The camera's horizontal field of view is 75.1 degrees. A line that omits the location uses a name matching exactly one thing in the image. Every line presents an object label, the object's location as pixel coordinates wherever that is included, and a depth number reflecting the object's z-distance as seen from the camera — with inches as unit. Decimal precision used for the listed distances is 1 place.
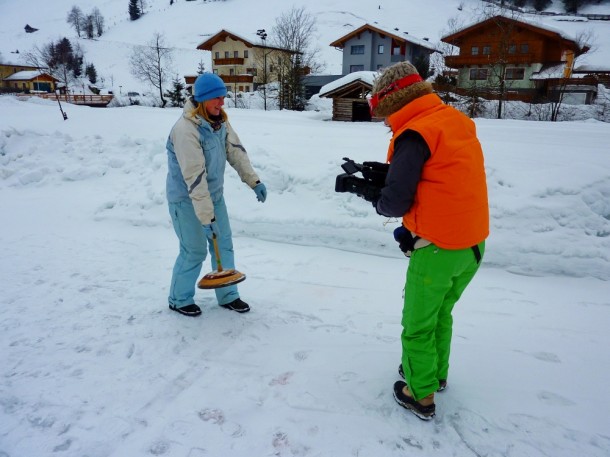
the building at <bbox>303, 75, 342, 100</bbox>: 1469.0
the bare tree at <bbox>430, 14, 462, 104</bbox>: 884.0
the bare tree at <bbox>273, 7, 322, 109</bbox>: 1107.9
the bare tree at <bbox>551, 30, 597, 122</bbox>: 778.2
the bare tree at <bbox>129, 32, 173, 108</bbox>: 1483.3
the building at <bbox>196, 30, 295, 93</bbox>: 1488.7
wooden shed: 729.6
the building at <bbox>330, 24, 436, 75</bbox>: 1397.6
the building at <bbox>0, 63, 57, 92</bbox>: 2034.9
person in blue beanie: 122.7
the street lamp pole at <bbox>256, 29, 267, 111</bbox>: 1312.7
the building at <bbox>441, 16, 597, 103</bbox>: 989.8
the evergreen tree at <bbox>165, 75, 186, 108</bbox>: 1165.7
